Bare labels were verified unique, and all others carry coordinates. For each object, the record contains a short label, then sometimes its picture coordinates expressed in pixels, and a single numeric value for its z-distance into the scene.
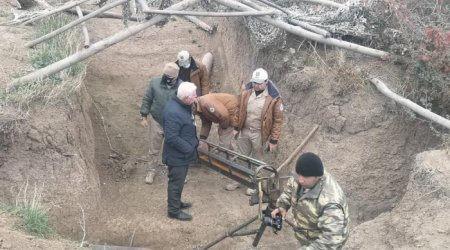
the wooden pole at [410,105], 7.07
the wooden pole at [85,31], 7.76
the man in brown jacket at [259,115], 7.67
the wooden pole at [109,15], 10.92
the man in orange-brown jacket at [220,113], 7.70
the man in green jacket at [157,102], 7.71
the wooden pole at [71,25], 7.59
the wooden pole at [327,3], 9.35
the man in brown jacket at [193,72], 8.48
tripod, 5.94
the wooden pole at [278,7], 8.75
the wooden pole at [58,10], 8.63
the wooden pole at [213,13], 7.48
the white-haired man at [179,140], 6.89
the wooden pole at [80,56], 7.50
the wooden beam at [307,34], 8.16
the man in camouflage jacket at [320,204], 4.83
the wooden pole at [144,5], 7.50
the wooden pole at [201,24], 11.56
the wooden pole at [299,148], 8.09
